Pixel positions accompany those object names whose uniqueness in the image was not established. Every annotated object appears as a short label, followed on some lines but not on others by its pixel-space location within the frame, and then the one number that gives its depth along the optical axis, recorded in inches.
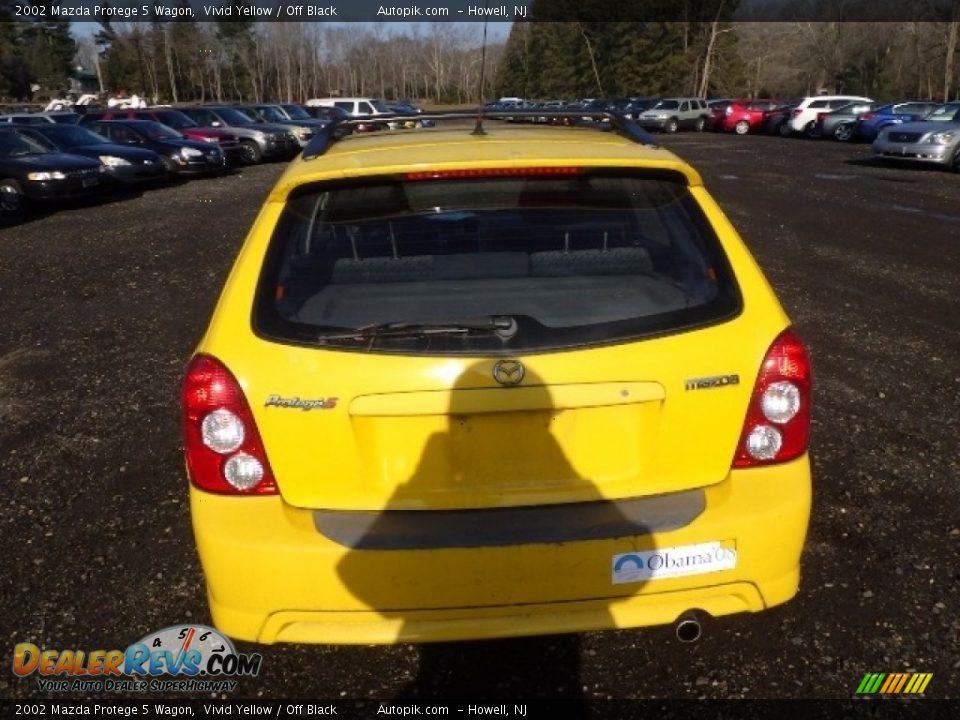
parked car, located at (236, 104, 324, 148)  1045.8
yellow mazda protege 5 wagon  85.8
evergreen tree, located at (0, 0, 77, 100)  2805.1
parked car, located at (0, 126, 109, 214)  553.6
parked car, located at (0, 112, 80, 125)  887.5
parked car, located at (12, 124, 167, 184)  647.8
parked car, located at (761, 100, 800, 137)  1393.9
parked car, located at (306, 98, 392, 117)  1362.7
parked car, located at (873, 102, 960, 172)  751.1
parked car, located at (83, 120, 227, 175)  766.5
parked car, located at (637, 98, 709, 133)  1636.3
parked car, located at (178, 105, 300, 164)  936.3
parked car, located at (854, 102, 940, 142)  1107.9
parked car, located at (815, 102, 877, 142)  1227.0
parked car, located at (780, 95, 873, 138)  1307.8
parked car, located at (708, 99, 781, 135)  1515.7
